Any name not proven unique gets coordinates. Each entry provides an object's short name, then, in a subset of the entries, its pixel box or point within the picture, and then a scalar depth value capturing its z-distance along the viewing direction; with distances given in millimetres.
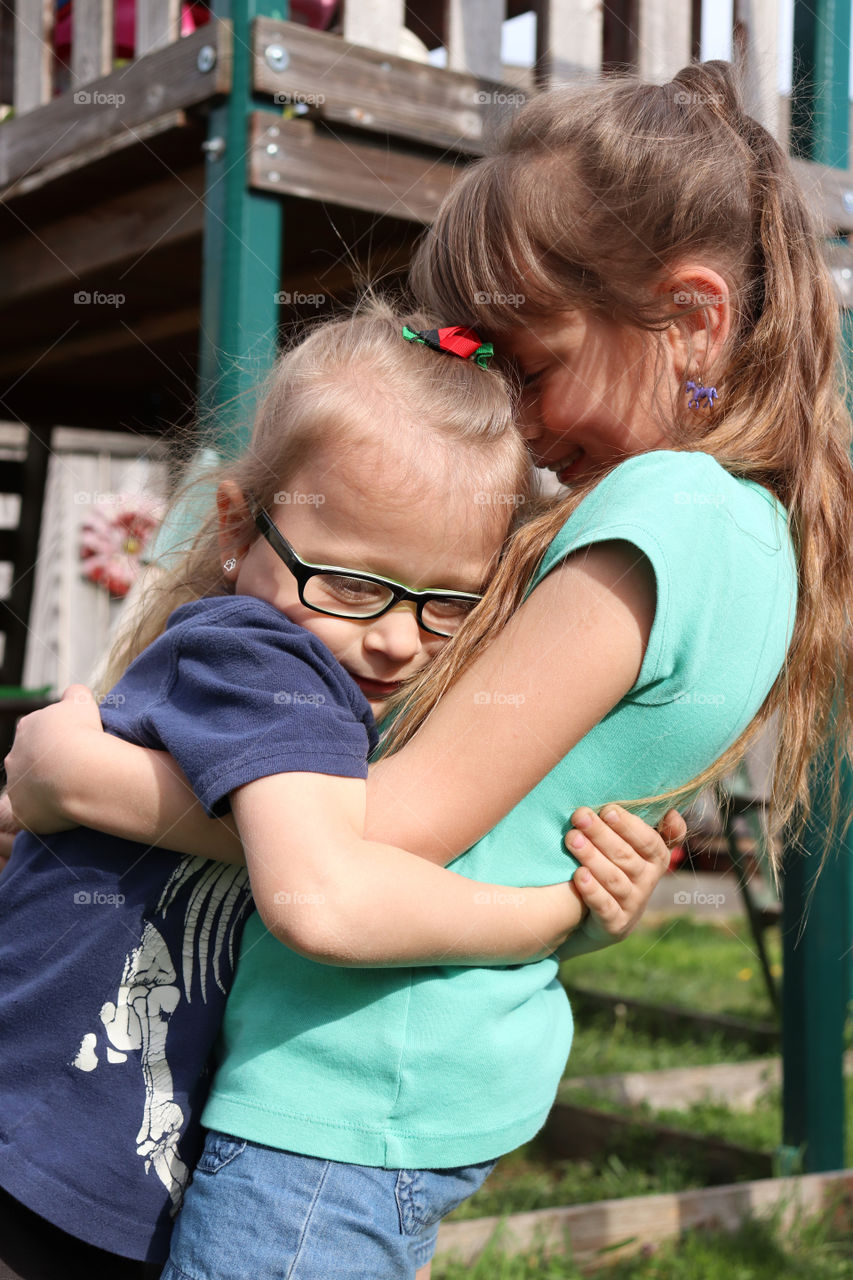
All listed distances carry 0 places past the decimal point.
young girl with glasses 1131
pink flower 5789
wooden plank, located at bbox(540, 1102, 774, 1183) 3426
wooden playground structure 2582
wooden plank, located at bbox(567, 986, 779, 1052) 4680
